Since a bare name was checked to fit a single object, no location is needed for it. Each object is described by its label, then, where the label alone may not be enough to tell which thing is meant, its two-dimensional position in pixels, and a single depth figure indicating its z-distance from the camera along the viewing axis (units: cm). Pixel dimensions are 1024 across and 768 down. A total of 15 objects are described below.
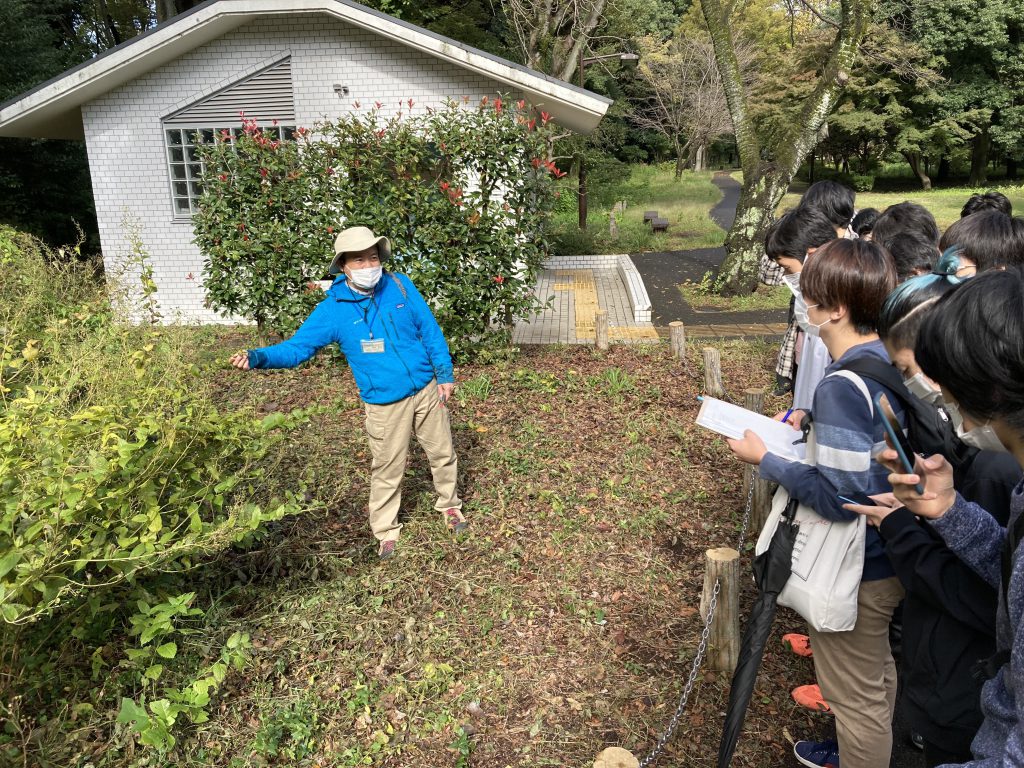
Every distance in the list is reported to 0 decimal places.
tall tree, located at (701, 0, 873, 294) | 1163
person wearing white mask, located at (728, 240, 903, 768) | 234
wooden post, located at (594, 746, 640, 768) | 226
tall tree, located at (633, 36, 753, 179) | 3606
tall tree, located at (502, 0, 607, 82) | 1870
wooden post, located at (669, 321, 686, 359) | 873
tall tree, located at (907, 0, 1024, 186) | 3206
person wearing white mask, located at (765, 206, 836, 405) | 386
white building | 1102
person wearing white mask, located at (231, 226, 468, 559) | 432
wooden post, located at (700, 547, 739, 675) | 345
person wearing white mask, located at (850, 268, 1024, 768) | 143
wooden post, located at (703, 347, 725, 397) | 720
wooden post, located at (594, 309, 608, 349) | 940
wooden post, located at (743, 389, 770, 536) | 468
